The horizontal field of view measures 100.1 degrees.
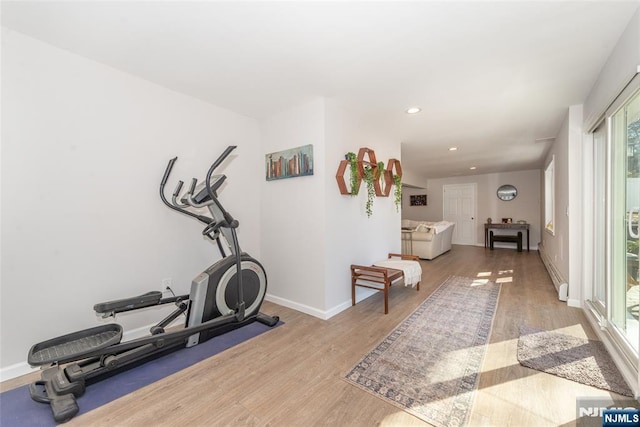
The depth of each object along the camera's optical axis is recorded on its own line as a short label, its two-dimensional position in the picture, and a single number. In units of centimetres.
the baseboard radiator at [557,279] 318
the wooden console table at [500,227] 744
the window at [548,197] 506
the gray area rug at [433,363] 158
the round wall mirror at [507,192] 785
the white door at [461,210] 844
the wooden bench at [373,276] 292
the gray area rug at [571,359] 174
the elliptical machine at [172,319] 165
